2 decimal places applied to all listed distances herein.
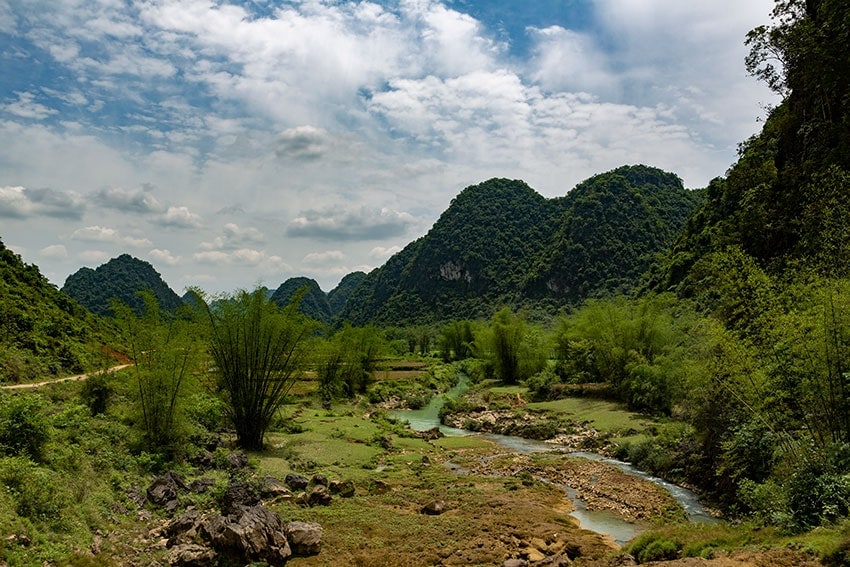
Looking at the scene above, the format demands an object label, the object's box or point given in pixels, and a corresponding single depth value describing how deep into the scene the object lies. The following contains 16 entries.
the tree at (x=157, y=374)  18.56
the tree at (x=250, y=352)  22.75
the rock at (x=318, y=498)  16.33
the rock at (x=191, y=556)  11.12
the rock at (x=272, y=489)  16.50
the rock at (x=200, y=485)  16.09
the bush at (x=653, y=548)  11.73
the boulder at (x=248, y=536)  11.50
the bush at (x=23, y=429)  12.86
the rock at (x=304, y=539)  12.52
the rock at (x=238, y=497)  14.78
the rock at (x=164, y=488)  14.73
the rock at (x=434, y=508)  16.30
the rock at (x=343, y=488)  17.50
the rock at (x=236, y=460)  19.41
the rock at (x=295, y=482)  17.69
